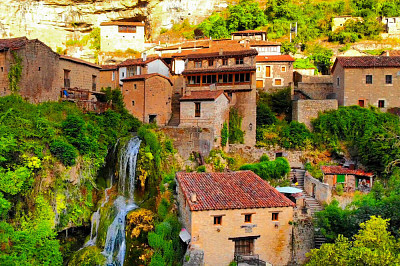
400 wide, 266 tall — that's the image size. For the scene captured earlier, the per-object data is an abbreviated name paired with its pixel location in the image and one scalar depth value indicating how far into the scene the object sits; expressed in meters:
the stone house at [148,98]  33.94
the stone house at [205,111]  30.86
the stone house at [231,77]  33.88
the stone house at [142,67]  37.22
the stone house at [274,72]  41.00
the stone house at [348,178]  28.14
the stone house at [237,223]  19.92
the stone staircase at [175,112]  34.31
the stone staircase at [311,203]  21.98
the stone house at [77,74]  32.19
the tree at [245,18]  56.19
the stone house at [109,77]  38.72
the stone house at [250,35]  50.38
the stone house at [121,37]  52.50
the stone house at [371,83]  34.38
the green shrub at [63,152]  25.36
